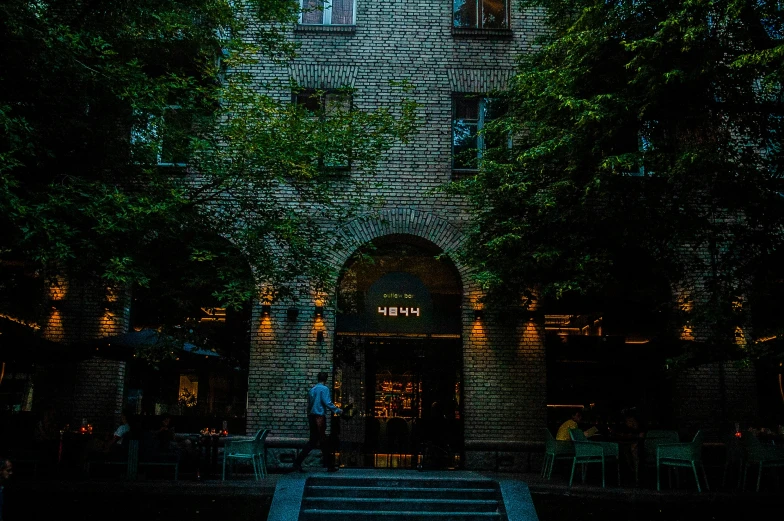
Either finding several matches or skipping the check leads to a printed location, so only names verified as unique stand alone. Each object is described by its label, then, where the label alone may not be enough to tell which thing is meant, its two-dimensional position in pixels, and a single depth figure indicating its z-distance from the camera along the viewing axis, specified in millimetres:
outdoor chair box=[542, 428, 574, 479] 13852
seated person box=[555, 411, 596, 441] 14089
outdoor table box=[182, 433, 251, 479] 13844
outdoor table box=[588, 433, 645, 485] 13703
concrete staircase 10531
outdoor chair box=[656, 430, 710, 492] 12641
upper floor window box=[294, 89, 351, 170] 11867
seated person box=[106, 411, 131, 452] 13205
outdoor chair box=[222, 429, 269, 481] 13227
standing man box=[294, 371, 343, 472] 13258
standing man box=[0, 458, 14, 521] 6598
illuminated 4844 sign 15867
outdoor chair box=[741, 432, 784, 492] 12789
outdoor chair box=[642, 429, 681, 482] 13938
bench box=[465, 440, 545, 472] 14852
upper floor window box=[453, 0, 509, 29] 16875
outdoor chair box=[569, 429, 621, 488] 13203
